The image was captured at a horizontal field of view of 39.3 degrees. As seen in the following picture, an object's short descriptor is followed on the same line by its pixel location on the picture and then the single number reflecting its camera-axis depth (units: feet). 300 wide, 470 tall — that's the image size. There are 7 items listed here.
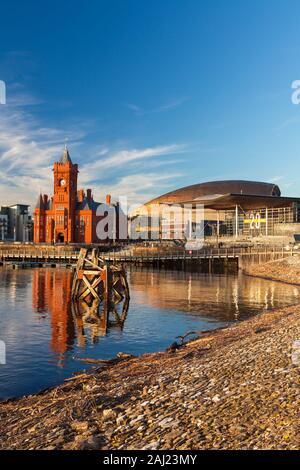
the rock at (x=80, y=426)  26.76
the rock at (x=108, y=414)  28.19
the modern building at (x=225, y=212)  295.48
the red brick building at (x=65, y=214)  357.20
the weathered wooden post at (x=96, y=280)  105.29
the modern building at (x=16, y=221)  579.36
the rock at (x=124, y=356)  52.54
